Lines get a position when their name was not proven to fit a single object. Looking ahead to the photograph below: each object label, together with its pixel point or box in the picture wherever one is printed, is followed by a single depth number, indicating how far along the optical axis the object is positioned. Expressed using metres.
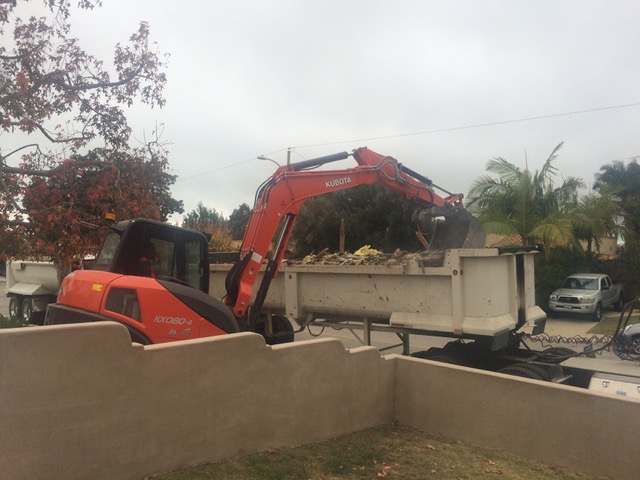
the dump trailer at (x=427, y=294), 6.75
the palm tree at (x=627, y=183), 32.12
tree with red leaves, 6.93
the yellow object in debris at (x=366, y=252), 8.75
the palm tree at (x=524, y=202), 19.95
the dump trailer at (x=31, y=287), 17.52
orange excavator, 5.91
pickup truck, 19.08
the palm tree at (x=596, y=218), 21.16
